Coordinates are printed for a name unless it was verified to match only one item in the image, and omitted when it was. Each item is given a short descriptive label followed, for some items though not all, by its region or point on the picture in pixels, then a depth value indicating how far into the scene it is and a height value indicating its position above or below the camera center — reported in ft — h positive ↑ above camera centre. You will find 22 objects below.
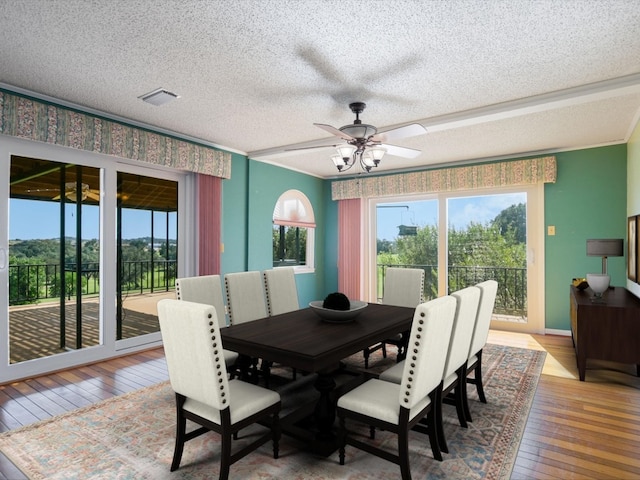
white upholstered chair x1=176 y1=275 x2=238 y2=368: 9.24 -1.41
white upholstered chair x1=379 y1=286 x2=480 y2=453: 6.76 -2.37
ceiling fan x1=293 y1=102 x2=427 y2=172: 9.22 +2.70
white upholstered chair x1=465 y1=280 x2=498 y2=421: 8.16 -2.17
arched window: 19.93 +0.55
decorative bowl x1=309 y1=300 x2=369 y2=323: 8.61 -1.74
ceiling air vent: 10.27 +4.19
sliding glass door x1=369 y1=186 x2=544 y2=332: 16.71 -0.19
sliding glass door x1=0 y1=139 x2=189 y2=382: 10.75 -0.42
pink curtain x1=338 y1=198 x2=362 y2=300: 21.24 -0.44
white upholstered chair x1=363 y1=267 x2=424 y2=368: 12.50 -1.70
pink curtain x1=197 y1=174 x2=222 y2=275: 15.21 +0.72
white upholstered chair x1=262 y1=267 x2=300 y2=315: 11.37 -1.60
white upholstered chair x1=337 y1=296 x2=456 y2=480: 5.69 -2.73
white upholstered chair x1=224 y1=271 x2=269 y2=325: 10.43 -1.66
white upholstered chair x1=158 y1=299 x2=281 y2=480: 5.58 -2.37
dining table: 6.45 -1.98
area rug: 6.40 -4.08
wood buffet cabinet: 10.42 -2.67
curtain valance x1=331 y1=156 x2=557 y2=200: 16.11 +3.06
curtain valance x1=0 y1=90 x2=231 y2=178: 10.05 +3.44
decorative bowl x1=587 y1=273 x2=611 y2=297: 11.53 -1.37
